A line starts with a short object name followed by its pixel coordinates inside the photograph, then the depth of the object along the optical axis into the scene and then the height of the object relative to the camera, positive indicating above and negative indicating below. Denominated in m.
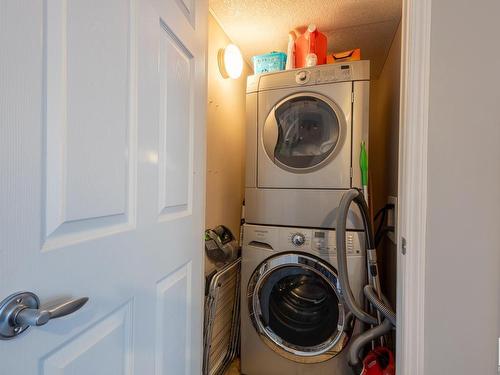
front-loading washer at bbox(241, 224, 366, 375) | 1.39 -0.68
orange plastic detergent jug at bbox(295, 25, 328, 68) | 1.60 +0.88
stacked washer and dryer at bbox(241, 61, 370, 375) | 1.41 -0.18
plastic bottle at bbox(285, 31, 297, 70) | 1.65 +0.86
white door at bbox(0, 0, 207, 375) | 0.41 +0.01
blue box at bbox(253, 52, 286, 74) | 1.71 +0.82
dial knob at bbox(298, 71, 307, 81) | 1.50 +0.65
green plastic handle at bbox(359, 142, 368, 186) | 1.38 +0.12
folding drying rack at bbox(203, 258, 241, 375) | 1.36 -0.85
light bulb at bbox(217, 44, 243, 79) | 1.67 +0.82
